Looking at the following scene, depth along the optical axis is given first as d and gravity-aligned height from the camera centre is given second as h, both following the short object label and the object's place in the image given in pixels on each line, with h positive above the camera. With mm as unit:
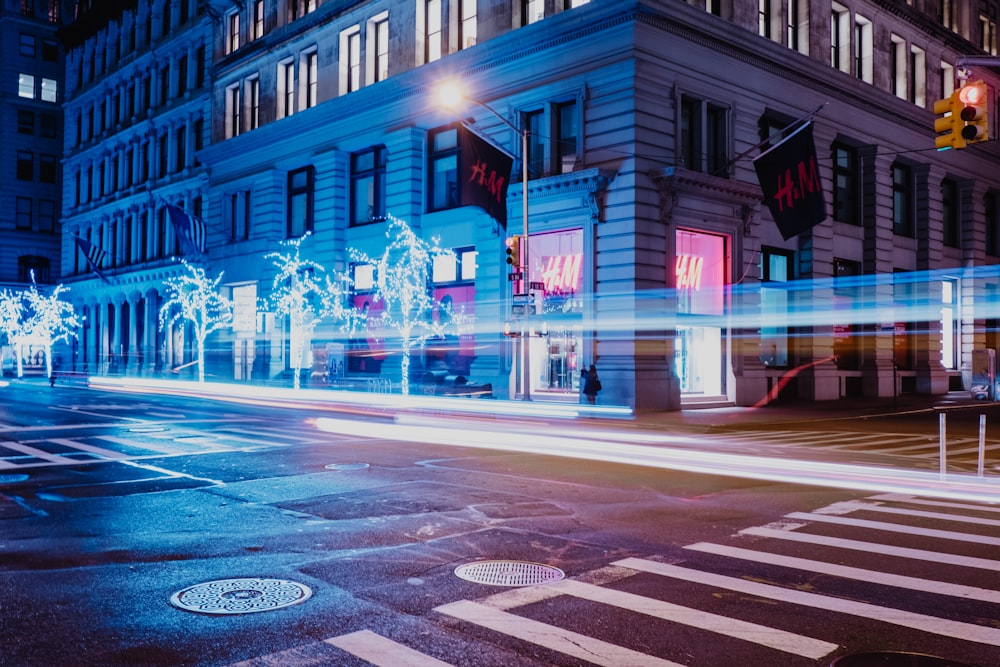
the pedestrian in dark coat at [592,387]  27922 -1018
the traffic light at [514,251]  27328 +3419
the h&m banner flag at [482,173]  28906 +6305
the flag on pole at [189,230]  46469 +6959
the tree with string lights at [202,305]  47812 +2941
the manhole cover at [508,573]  7562 -2004
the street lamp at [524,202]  27891 +5143
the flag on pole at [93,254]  54781 +6635
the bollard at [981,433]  12766 -1150
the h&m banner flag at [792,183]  27438 +5682
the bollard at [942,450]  12621 -1453
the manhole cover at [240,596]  6734 -2000
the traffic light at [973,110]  14445 +4254
